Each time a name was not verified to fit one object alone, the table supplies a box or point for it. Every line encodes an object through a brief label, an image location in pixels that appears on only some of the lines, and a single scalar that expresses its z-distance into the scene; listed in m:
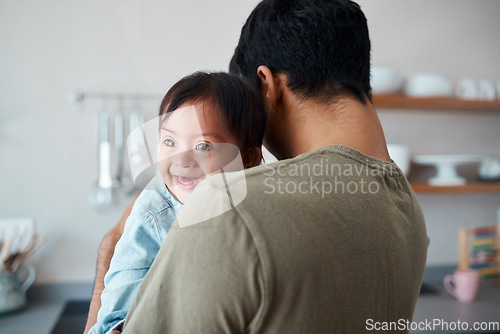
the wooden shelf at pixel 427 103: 2.08
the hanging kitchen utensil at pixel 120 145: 2.01
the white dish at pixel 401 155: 2.09
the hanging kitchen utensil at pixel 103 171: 1.95
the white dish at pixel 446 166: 2.15
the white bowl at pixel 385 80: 2.06
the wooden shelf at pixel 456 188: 2.10
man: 0.45
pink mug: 1.94
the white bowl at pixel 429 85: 2.11
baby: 0.71
